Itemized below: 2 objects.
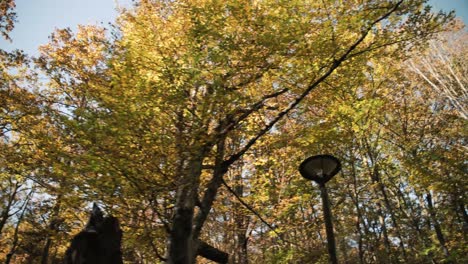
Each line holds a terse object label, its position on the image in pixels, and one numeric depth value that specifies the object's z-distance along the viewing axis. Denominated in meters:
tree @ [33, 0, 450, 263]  4.80
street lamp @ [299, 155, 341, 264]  4.84
